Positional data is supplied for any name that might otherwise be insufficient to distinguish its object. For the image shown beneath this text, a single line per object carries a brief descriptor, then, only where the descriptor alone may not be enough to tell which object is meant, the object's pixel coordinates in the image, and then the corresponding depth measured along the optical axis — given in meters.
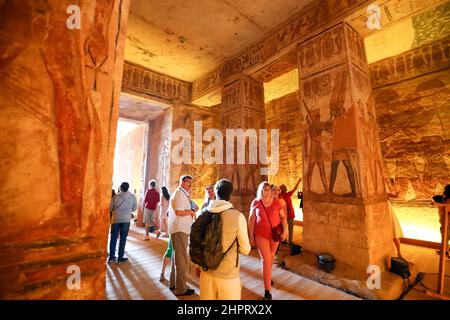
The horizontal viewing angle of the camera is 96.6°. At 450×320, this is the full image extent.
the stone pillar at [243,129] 5.94
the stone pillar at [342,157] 3.49
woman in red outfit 2.90
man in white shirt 2.99
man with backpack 1.78
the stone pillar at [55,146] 1.38
